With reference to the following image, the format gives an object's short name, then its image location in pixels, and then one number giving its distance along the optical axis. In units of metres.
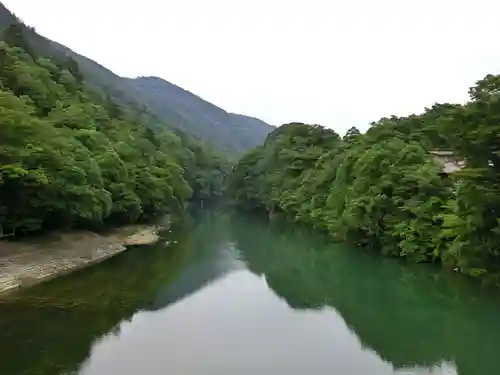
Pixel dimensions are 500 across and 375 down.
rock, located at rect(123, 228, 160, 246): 41.65
